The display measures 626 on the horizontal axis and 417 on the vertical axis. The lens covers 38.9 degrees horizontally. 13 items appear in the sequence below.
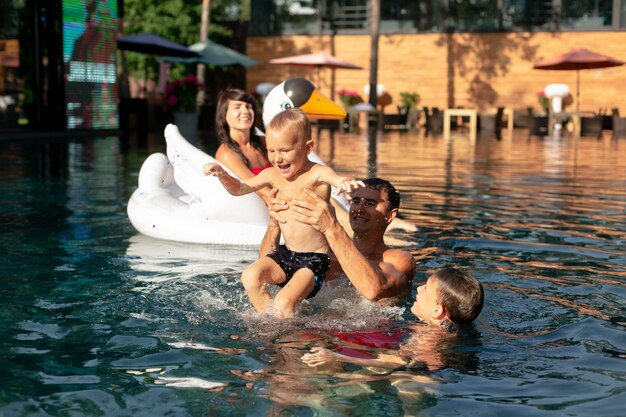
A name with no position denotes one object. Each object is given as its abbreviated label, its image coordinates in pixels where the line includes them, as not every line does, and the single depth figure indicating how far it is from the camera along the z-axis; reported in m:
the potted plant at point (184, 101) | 25.00
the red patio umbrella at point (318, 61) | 27.91
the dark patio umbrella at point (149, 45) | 24.20
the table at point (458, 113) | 24.91
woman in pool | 6.91
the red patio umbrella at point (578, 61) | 25.42
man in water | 4.42
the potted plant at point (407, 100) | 30.34
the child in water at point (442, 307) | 4.09
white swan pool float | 6.96
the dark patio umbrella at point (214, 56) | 26.55
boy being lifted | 4.43
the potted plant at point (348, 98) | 29.90
